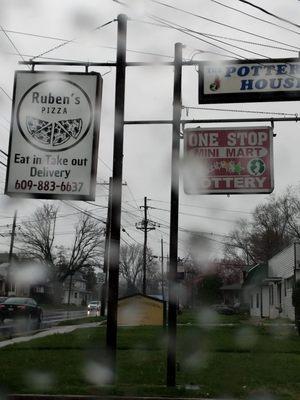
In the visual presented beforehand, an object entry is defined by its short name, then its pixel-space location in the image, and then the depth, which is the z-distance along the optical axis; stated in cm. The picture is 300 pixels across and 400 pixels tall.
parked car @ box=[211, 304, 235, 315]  5056
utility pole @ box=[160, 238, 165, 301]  5457
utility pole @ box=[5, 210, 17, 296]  5046
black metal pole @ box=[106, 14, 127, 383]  912
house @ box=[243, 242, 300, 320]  3099
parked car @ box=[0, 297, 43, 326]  2606
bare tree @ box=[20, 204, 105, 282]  5192
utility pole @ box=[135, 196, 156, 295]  4603
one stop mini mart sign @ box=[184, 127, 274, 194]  911
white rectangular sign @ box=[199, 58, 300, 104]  936
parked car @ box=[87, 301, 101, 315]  5591
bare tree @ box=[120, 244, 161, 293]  4762
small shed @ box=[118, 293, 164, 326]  2216
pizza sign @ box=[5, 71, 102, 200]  909
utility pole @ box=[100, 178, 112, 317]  3682
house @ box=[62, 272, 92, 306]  8248
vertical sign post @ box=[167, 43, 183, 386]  893
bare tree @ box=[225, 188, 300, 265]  7050
